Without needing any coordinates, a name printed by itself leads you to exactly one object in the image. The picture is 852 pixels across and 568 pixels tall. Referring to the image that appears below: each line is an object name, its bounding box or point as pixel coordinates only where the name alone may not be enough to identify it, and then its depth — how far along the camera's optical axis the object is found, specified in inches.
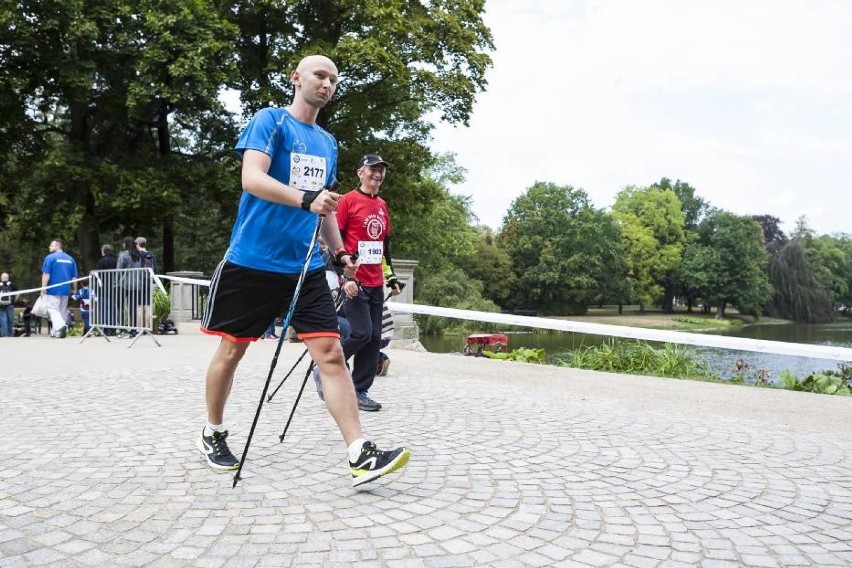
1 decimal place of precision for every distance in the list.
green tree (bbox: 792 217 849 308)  3053.6
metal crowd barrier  471.2
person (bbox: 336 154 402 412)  225.6
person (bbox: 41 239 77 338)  555.8
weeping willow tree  2440.9
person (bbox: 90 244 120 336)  490.0
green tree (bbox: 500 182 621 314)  2207.2
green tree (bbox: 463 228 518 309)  2154.3
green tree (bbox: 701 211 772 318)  2346.2
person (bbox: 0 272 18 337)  593.6
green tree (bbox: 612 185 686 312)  2365.9
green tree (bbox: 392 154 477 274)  1306.6
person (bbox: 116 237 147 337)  475.2
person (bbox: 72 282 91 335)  608.4
